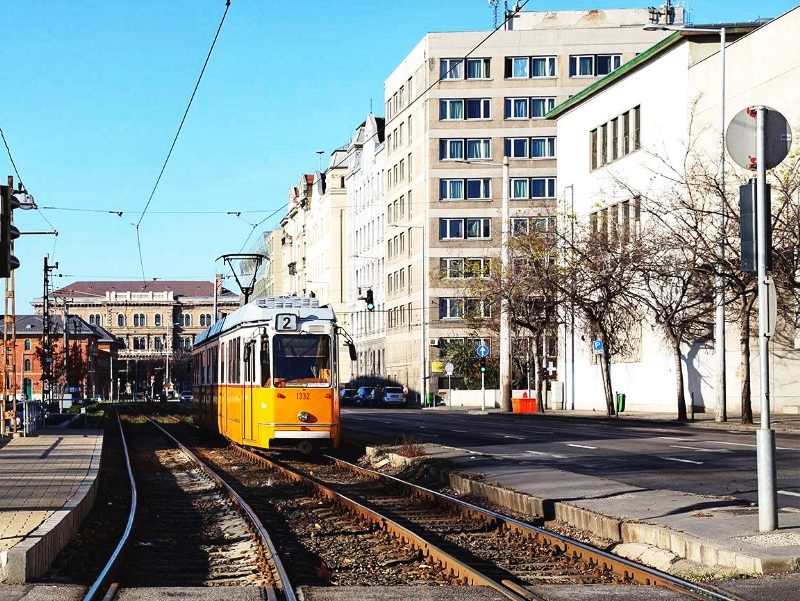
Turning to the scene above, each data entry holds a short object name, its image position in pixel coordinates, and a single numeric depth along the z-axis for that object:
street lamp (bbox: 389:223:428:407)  89.06
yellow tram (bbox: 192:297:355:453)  26.94
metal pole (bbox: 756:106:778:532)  12.15
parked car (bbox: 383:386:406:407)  84.00
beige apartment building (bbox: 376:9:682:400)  89.12
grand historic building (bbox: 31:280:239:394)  186.88
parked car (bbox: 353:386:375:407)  88.71
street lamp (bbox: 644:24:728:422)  40.56
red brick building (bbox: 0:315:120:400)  153.38
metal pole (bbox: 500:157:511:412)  60.59
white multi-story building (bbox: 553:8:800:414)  47.09
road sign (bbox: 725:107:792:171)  12.81
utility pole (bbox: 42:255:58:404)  60.34
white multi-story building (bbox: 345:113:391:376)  107.50
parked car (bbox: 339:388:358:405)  93.76
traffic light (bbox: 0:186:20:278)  12.95
